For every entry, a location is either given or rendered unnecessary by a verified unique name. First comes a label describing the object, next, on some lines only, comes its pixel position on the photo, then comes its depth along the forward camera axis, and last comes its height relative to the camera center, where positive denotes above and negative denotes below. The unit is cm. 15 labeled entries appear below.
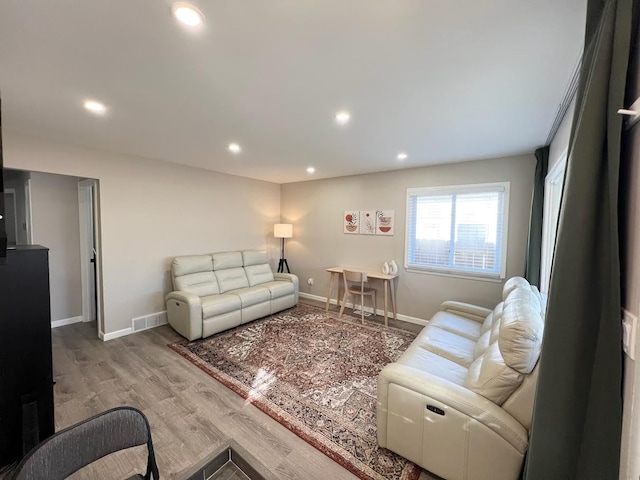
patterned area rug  178 -147
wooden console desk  396 -92
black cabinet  157 -81
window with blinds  343 +0
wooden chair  396 -99
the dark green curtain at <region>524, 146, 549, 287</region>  289 +12
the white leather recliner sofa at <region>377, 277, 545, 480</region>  136 -100
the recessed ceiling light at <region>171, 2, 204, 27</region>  111 +93
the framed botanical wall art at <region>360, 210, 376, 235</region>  443 +10
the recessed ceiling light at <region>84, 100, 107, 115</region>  199 +92
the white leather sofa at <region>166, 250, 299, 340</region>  335 -98
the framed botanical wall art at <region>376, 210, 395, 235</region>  425 +10
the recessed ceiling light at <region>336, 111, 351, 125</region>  214 +93
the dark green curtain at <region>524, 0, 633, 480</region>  84 -22
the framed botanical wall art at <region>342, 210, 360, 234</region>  462 +12
